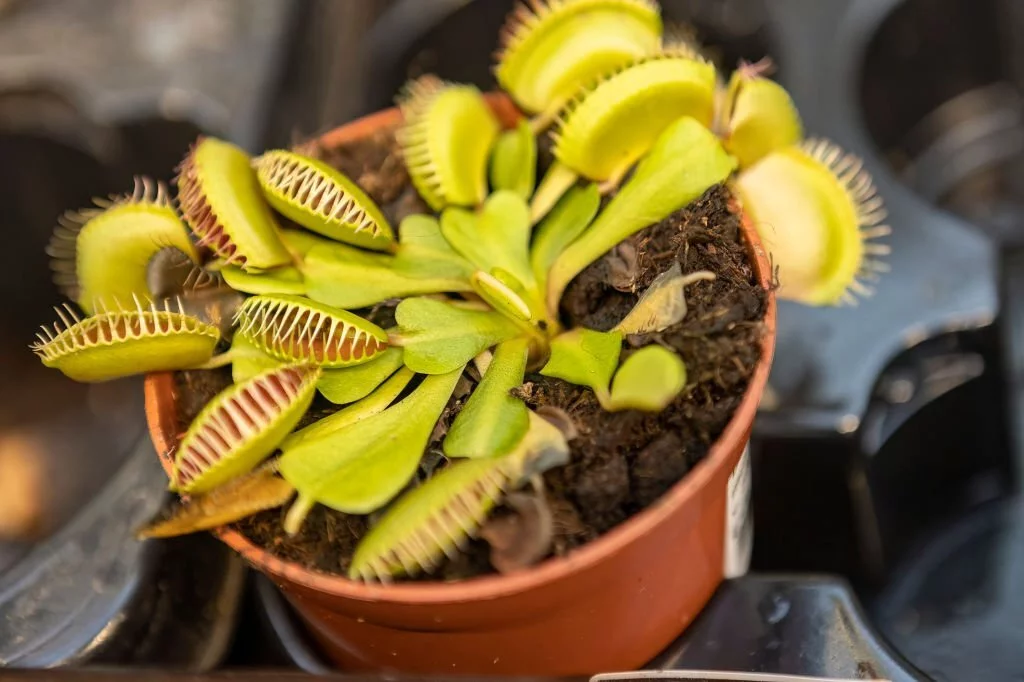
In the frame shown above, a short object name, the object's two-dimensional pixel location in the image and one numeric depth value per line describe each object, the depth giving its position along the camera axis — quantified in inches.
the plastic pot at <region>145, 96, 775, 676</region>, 10.7
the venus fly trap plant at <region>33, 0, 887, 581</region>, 10.9
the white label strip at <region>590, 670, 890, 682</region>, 11.2
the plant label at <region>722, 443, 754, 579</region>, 11.7
